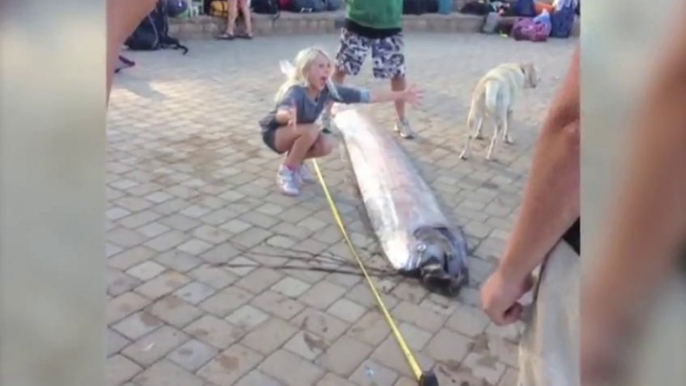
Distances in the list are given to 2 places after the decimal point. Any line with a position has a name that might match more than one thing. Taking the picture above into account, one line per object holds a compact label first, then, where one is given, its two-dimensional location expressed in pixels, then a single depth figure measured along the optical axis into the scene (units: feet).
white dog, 16.33
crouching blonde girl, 13.58
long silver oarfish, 10.16
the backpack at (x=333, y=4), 38.06
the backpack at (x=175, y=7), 32.17
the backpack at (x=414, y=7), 40.19
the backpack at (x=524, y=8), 40.93
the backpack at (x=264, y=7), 35.45
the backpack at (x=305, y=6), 36.65
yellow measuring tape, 7.71
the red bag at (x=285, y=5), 37.06
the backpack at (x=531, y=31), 38.45
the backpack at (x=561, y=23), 38.93
